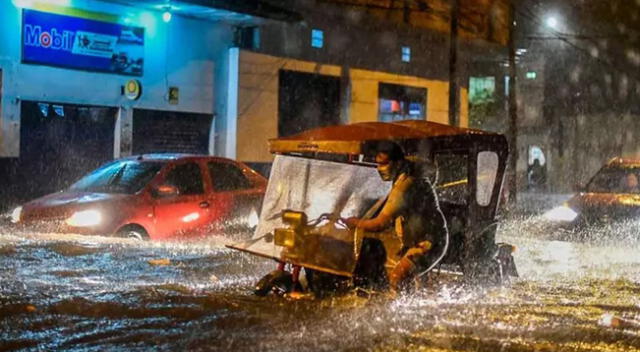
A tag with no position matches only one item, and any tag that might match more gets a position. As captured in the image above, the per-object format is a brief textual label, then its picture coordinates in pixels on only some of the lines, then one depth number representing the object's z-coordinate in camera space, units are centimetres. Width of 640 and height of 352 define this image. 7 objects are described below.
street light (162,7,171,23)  1948
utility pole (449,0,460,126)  2230
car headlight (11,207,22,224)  1148
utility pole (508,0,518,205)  2430
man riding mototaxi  745
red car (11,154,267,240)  1116
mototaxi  772
